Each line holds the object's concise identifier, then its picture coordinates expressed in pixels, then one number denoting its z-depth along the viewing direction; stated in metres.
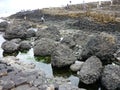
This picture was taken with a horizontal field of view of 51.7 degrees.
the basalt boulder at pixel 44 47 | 12.70
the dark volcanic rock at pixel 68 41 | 13.64
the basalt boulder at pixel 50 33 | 15.33
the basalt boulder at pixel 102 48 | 10.86
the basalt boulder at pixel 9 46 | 13.70
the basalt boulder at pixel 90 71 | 9.21
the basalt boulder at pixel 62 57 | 10.75
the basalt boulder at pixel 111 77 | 8.63
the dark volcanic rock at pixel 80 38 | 14.14
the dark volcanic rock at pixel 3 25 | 21.70
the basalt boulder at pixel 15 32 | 17.36
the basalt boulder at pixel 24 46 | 14.18
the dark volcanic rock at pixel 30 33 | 17.41
